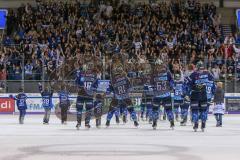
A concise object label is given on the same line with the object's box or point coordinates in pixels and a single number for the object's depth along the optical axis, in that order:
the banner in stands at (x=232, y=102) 30.88
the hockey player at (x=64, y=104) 22.10
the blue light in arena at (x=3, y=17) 33.82
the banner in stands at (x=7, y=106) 30.28
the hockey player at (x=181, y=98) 21.80
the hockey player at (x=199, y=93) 17.88
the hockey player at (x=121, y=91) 19.52
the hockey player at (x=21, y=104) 22.58
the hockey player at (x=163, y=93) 18.67
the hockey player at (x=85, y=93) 18.64
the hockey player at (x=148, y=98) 21.00
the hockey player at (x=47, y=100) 22.38
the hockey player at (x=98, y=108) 19.55
